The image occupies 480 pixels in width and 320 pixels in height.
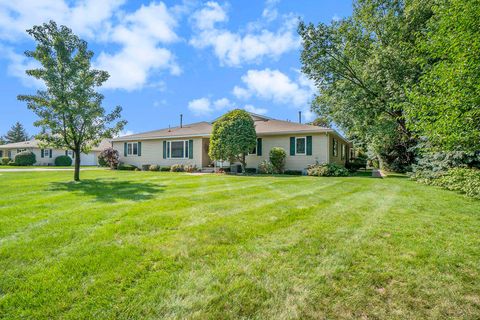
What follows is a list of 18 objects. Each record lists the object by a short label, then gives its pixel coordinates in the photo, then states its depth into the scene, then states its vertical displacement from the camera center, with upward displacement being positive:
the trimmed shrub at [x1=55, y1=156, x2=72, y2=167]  32.94 -0.26
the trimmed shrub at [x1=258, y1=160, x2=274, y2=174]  16.39 -0.57
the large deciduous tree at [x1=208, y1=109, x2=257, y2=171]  15.58 +1.37
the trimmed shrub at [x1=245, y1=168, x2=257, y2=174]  17.33 -0.81
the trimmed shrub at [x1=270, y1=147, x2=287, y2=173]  16.22 +0.02
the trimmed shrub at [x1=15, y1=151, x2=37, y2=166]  30.34 +0.13
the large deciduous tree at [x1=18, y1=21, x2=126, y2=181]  10.68 +3.02
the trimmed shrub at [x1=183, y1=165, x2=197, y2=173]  18.37 -0.70
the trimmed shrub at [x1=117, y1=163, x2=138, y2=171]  21.48 -0.71
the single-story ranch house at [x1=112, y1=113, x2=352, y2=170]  16.41 +1.04
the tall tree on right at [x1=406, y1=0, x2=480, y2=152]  5.92 +1.84
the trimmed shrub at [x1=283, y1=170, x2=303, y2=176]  16.23 -0.91
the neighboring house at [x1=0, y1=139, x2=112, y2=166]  33.31 +0.83
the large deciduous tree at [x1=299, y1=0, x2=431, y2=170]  14.11 +5.87
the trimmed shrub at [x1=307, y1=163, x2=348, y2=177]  14.66 -0.75
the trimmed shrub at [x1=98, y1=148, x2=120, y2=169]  22.23 +0.16
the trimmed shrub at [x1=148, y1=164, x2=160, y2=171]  20.09 -0.71
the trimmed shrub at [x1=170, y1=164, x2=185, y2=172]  18.67 -0.70
